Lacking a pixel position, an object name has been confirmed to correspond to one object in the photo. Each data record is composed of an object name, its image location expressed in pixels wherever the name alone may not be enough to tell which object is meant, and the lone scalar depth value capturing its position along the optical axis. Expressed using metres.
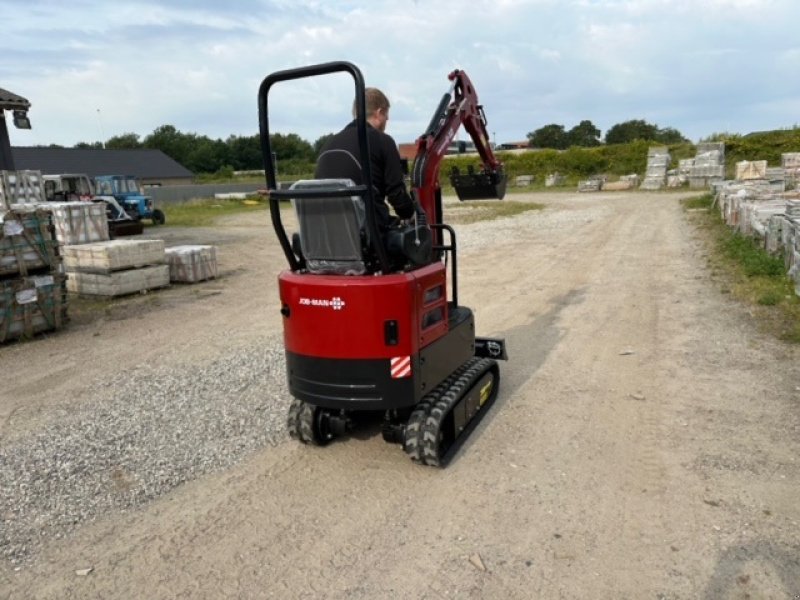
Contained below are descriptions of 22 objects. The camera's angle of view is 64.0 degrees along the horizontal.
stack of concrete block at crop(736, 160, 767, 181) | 25.77
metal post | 15.49
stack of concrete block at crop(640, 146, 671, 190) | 35.66
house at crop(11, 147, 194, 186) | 48.62
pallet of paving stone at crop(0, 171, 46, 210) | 14.77
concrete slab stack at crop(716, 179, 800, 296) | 9.38
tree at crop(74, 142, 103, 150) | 87.50
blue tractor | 26.13
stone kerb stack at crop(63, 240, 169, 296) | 11.62
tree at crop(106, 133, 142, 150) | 90.19
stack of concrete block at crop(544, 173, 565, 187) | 43.65
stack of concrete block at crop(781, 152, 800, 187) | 22.50
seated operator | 4.18
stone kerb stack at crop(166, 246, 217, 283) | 12.95
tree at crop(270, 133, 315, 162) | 80.18
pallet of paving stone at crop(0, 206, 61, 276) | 8.71
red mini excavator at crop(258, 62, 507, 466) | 4.05
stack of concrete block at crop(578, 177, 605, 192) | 37.38
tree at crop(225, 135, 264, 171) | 82.62
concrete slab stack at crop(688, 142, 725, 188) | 32.53
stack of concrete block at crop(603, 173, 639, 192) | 37.00
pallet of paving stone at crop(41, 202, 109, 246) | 14.31
